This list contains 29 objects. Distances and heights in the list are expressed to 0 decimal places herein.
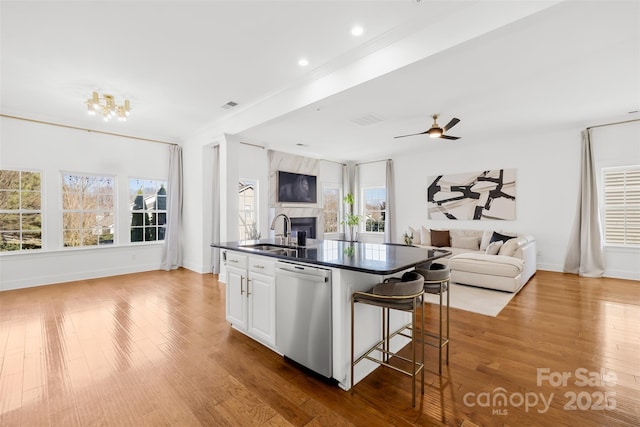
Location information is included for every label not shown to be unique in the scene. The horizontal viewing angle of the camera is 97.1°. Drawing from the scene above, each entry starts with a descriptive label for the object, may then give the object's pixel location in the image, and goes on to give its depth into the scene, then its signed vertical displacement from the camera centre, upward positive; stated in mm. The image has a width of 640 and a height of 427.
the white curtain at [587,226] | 5375 -314
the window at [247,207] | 6379 +117
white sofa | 4462 -863
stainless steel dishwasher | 2119 -829
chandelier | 3924 +1545
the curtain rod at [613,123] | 5108 +1611
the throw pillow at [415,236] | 7070 -629
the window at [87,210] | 5363 +59
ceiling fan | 4575 +1338
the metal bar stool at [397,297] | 1916 -601
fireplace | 7598 -350
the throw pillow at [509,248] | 4984 -663
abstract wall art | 6452 +374
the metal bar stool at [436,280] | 2322 -571
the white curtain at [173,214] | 6301 -34
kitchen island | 2074 -591
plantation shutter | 5203 +75
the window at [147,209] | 6148 +83
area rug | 3736 -1296
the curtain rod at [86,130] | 4786 +1612
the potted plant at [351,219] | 8765 -235
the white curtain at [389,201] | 8305 +300
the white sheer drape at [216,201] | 5977 +240
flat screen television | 7191 +643
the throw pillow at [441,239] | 6676 -666
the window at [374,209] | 8805 +76
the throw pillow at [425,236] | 6883 -615
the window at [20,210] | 4770 +59
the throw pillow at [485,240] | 6090 -636
